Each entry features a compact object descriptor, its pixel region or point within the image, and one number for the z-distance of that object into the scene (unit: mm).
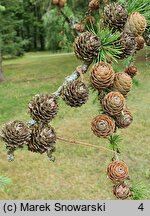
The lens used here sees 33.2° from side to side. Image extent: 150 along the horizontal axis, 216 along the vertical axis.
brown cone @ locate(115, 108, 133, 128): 265
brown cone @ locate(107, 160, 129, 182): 249
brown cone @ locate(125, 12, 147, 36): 253
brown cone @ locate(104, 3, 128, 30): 257
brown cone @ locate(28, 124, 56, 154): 234
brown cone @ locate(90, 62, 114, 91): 244
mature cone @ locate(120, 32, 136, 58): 256
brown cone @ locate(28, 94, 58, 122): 236
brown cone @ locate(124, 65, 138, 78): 311
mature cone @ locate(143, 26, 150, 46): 327
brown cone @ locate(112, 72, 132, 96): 254
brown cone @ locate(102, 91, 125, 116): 243
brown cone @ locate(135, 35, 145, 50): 310
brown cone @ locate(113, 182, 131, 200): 248
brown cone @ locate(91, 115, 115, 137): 250
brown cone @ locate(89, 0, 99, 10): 364
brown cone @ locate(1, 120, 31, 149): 234
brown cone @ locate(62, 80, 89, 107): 240
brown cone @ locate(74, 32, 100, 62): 248
